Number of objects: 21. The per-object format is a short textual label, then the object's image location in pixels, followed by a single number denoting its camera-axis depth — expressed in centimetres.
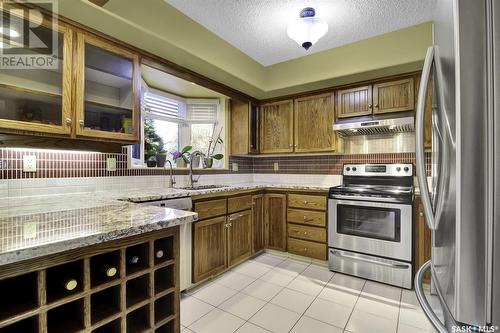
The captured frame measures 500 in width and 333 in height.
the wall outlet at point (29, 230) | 75
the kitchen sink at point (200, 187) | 263
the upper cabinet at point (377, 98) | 254
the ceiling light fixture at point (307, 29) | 182
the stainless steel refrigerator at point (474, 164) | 61
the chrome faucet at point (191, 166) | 271
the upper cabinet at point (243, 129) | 337
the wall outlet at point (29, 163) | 166
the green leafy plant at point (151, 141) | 262
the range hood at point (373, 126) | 248
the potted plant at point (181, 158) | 273
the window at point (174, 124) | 269
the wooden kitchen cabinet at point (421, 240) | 221
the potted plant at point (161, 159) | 254
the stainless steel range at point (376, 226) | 224
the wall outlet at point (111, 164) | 211
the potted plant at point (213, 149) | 314
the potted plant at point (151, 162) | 249
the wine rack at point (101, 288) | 71
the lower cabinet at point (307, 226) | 272
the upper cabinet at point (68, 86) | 145
